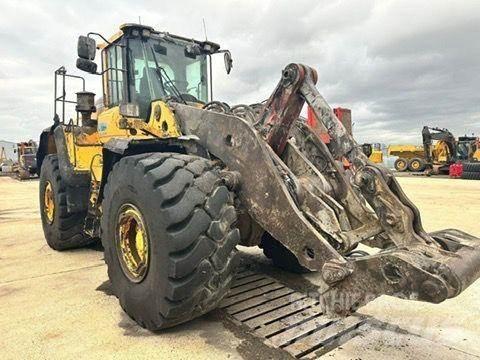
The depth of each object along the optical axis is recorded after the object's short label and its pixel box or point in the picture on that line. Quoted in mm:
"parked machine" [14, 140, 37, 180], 29859
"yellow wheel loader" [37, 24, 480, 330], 2607
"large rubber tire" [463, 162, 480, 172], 22453
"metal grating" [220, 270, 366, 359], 3195
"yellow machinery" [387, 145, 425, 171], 28516
